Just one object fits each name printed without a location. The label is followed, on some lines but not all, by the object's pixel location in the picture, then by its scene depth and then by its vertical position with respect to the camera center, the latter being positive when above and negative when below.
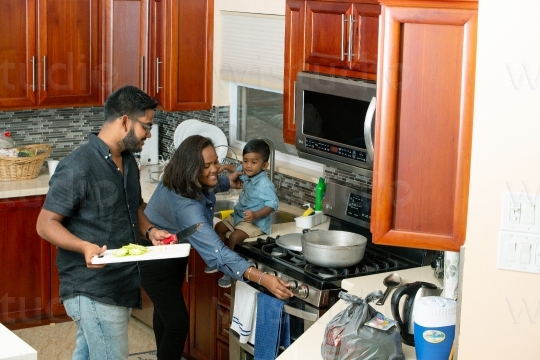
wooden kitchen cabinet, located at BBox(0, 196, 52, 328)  5.18 -1.36
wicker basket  5.31 -0.80
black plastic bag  2.74 -0.92
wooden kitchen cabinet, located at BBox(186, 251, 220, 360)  4.54 -1.42
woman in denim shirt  3.93 -0.87
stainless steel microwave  3.83 -0.37
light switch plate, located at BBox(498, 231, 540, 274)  2.49 -0.59
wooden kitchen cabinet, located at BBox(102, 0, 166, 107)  5.46 -0.07
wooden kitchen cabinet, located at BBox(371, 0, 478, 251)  2.54 -0.24
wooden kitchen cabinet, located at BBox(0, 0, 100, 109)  5.21 -0.11
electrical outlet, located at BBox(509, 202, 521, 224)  2.49 -0.48
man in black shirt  3.42 -0.73
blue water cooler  2.77 -0.89
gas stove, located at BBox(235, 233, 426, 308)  3.72 -1.00
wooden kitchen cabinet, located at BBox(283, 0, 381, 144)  3.86 -0.01
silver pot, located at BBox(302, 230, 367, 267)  3.79 -0.91
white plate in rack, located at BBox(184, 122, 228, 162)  5.48 -0.60
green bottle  4.63 -0.80
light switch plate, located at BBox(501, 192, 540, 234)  2.47 -0.47
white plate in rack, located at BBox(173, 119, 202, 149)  5.51 -0.59
